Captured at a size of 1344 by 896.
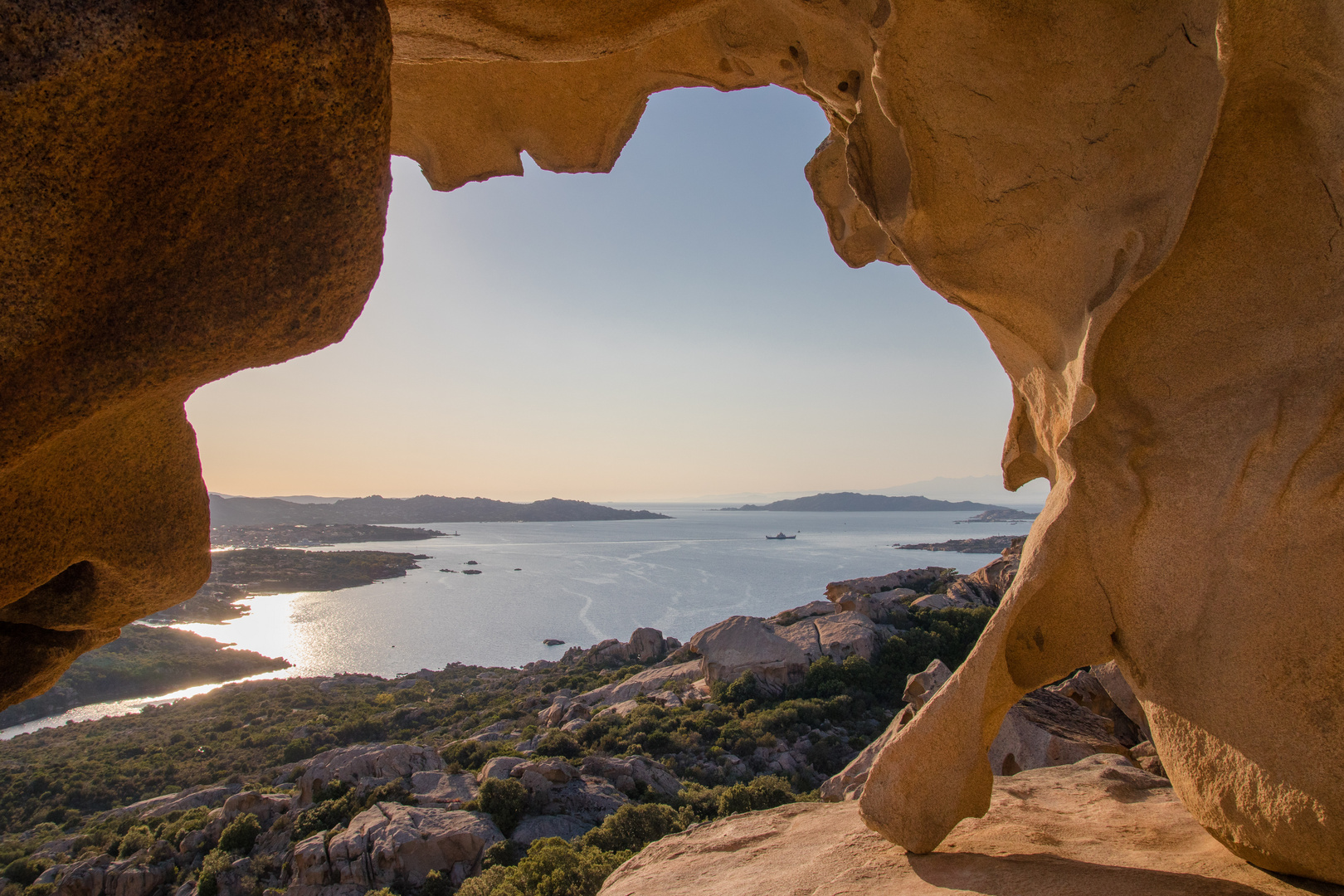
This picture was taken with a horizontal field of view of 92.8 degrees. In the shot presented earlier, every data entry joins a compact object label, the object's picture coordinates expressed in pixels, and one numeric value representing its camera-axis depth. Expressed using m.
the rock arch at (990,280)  1.63
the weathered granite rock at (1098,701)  6.34
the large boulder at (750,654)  16.38
